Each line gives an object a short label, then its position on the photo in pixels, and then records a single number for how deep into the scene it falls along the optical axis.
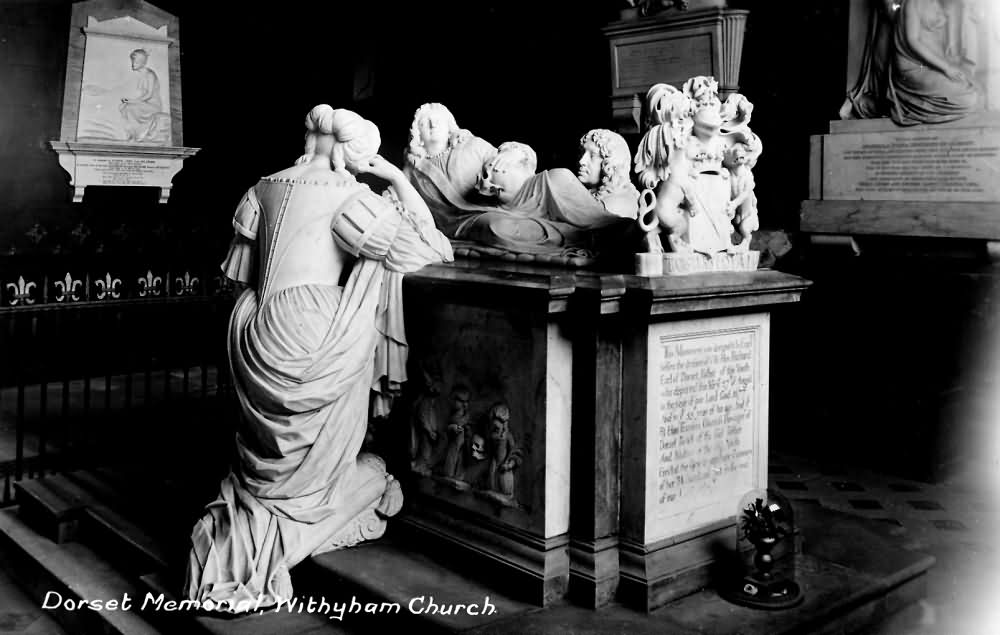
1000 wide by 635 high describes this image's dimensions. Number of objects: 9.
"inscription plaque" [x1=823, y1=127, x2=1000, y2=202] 5.92
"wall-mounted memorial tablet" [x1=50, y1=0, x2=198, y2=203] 8.88
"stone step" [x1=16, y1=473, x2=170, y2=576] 4.38
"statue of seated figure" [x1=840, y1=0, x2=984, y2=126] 5.96
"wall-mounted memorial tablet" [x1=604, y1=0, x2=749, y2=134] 7.17
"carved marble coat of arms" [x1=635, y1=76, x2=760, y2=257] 3.70
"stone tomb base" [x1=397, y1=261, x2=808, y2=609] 3.57
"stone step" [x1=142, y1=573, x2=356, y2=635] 3.56
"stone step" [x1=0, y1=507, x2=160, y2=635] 4.03
